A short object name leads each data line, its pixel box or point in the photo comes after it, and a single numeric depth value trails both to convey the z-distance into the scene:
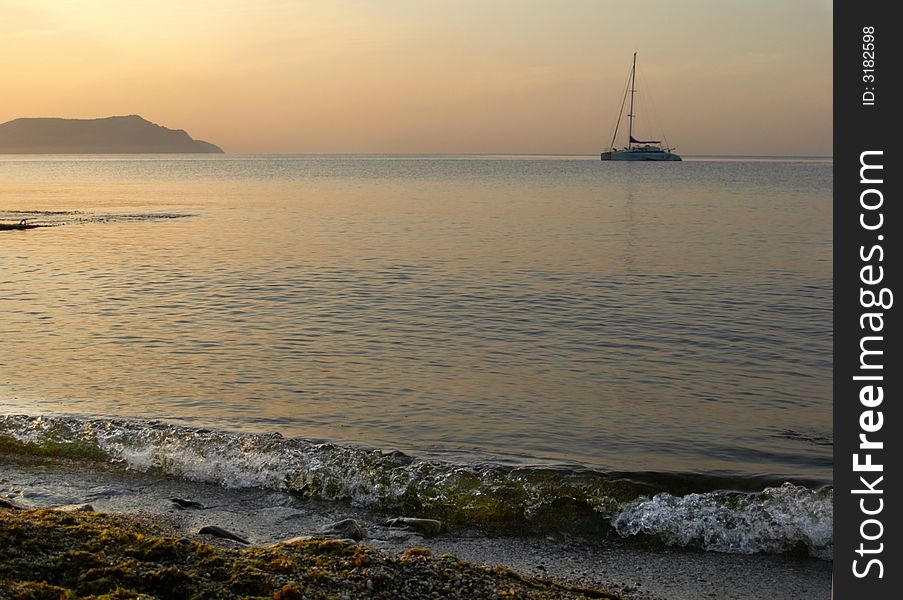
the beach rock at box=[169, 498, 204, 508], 9.37
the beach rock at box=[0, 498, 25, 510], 8.37
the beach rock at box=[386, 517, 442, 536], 8.90
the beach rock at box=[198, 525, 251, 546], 8.04
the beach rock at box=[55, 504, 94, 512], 8.69
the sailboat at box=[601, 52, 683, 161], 196.25
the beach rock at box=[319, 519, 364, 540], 8.52
